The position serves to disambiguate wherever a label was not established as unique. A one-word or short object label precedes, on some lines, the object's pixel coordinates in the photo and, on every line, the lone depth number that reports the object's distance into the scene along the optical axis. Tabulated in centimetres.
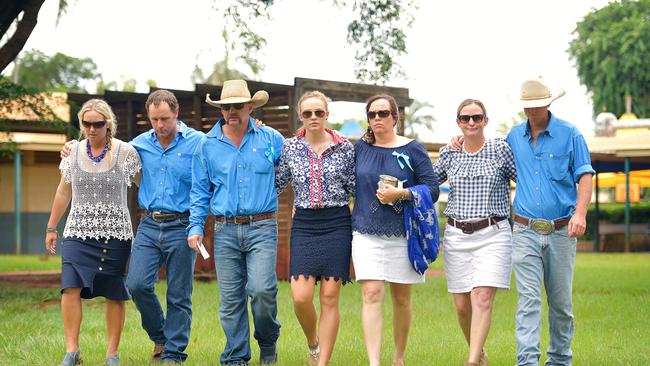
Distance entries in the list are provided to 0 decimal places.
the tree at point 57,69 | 6106
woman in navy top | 786
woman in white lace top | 839
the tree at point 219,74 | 4988
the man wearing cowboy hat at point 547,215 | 788
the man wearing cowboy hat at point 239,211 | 822
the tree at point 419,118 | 7688
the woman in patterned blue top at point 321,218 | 798
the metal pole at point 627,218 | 2984
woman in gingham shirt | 803
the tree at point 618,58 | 5450
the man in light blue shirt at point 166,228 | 858
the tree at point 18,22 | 1585
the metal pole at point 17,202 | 2920
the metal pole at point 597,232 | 3152
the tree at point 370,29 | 1705
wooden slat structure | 1695
